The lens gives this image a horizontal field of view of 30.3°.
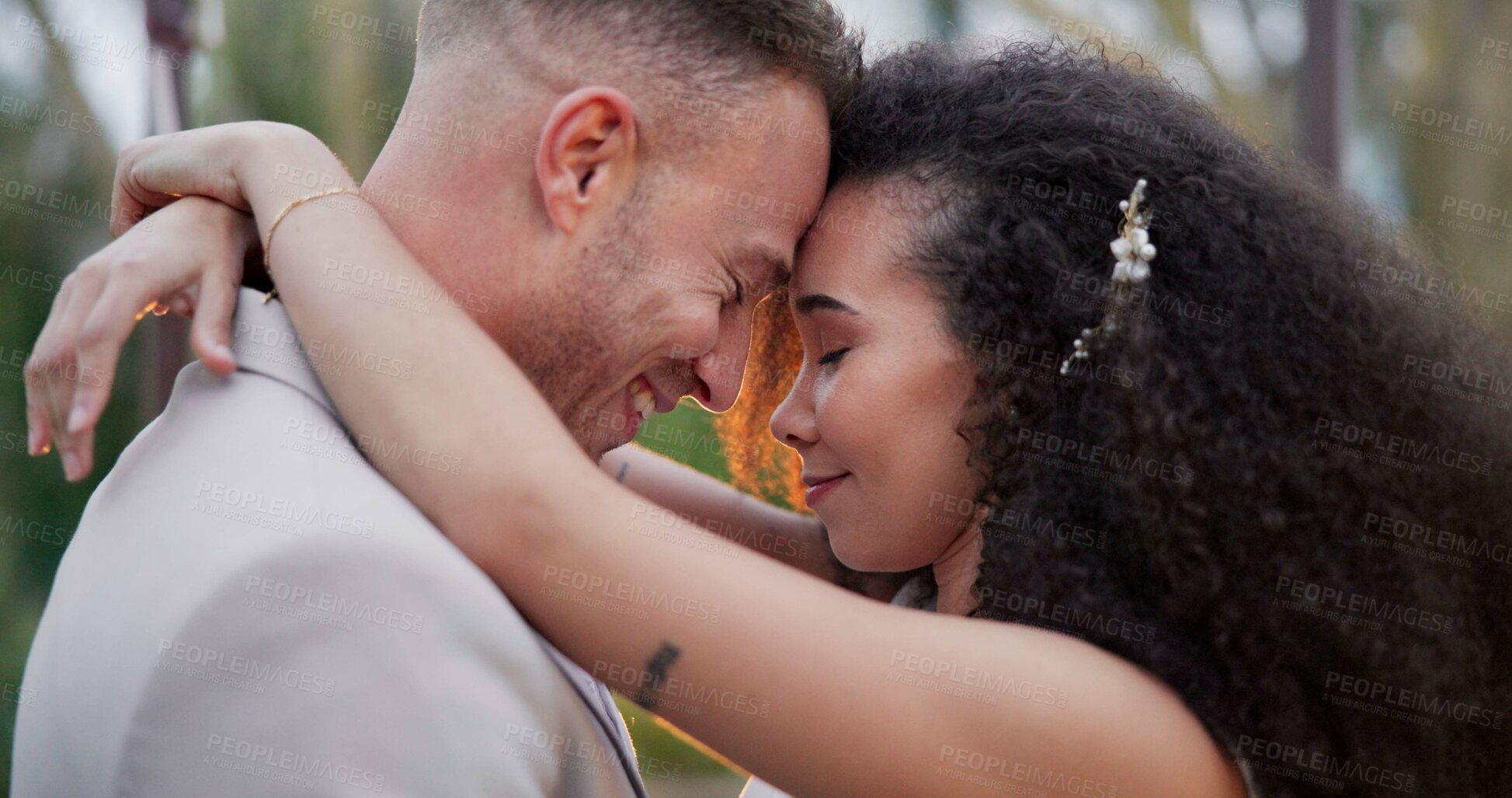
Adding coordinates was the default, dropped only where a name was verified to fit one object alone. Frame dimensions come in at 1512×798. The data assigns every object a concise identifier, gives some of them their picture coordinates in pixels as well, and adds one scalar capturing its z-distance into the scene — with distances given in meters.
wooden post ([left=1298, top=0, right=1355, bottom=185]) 1.97
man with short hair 1.12
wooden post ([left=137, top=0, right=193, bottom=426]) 1.73
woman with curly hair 1.17
